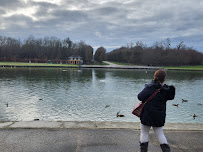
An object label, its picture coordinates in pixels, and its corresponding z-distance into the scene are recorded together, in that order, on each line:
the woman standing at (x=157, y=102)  4.02
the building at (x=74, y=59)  109.06
